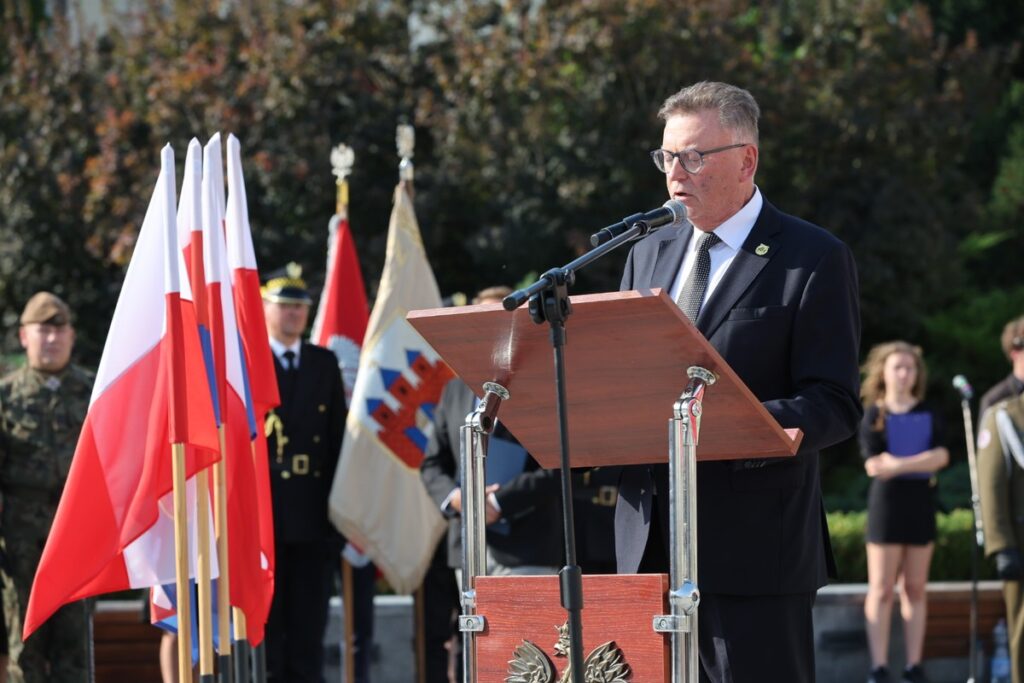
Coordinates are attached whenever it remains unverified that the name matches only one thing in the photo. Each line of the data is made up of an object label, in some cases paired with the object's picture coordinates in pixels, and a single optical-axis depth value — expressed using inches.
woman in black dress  761.0
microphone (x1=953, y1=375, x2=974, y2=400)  775.1
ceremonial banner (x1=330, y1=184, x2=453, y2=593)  695.1
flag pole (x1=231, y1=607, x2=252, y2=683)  483.8
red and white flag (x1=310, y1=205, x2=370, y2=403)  802.8
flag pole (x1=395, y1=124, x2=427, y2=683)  714.2
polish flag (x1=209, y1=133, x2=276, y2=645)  485.1
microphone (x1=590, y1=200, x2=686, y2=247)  300.5
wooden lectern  279.1
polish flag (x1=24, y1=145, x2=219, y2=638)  444.1
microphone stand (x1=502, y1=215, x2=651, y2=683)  273.9
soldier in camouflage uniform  618.2
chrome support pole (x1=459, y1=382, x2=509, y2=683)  302.7
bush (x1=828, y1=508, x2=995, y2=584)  880.9
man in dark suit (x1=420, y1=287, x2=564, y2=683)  568.7
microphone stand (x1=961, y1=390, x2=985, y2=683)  763.4
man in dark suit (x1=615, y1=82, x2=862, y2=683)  315.9
